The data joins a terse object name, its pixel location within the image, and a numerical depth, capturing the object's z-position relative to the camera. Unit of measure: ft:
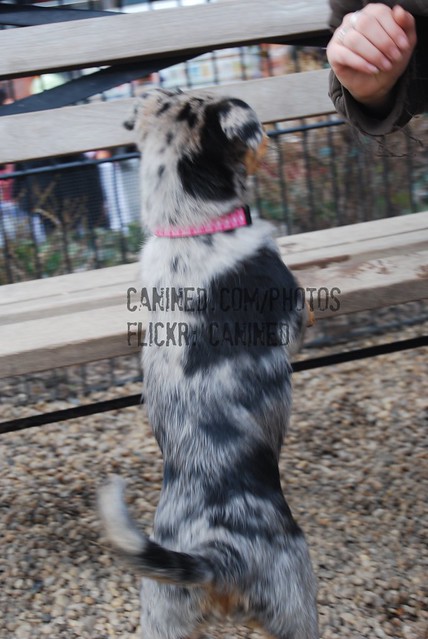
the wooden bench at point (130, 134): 8.57
